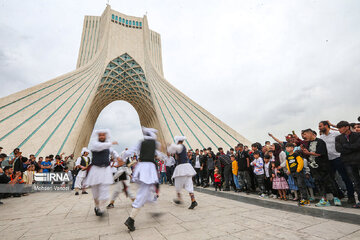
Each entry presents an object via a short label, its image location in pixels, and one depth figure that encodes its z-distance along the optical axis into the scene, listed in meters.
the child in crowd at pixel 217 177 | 5.83
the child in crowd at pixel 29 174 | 6.95
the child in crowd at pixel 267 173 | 4.62
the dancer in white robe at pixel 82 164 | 5.65
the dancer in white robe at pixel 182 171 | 3.79
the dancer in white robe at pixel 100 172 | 3.02
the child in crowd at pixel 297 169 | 3.37
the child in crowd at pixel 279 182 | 3.99
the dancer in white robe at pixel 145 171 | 2.47
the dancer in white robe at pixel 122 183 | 3.75
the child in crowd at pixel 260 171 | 4.68
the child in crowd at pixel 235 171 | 5.66
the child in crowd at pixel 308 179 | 3.92
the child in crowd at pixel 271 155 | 4.69
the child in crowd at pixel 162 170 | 9.37
